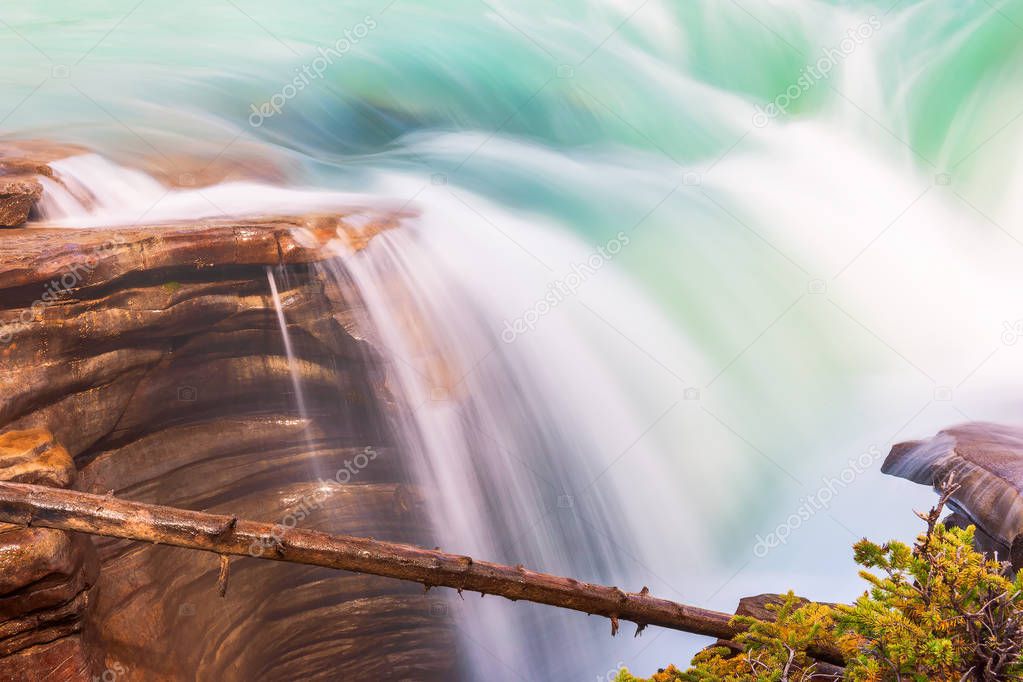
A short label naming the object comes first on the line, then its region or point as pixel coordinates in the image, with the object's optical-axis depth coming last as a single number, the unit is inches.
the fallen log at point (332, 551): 193.0
